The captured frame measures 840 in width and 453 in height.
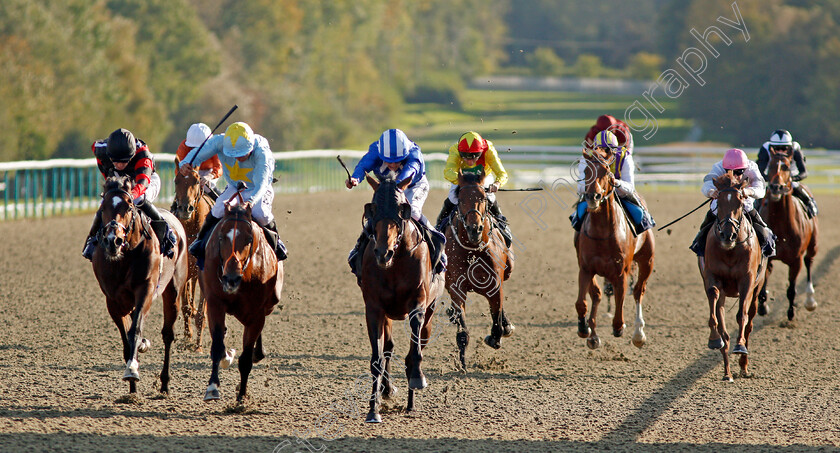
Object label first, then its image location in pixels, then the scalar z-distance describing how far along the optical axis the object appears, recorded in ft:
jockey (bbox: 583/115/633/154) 63.72
